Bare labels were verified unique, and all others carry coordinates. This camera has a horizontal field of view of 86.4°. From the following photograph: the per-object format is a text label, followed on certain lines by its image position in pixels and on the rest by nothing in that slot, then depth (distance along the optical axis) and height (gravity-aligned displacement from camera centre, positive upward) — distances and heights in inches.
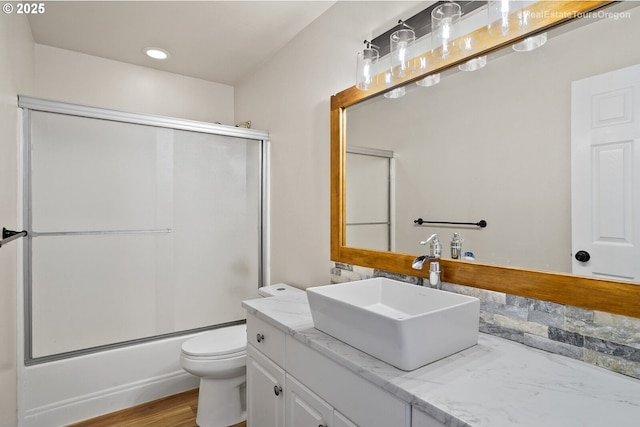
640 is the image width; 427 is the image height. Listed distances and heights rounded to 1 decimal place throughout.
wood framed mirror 37.1 -8.2
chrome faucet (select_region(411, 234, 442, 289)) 51.1 -7.5
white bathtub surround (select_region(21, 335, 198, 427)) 78.0 -42.0
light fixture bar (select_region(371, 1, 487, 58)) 51.2 +32.5
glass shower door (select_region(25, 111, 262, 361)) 80.1 -4.4
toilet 75.9 -36.7
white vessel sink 36.4 -13.5
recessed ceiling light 100.1 +48.8
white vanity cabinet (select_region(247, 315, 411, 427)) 37.0 -23.6
